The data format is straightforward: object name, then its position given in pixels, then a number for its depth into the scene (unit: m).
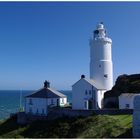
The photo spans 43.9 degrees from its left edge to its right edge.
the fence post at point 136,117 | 10.59
